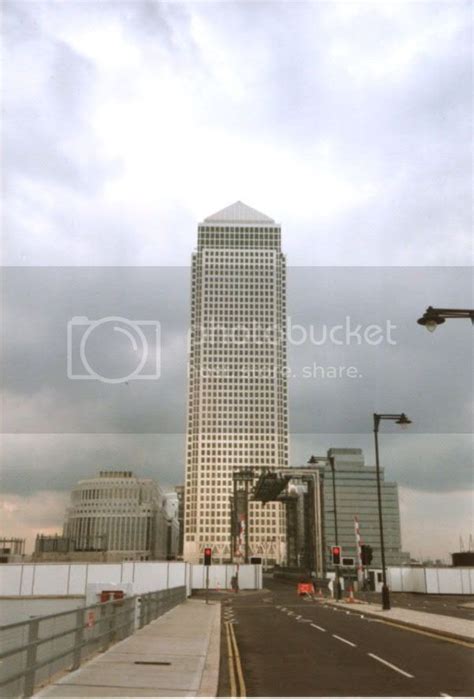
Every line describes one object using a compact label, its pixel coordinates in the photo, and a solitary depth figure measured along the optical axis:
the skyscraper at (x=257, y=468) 97.51
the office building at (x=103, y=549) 175.19
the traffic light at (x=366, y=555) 39.81
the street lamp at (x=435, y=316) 15.27
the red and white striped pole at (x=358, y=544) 41.56
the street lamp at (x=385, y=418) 31.39
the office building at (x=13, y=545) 168.43
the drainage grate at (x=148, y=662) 13.74
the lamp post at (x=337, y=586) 46.02
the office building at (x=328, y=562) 167.55
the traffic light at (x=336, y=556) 46.09
